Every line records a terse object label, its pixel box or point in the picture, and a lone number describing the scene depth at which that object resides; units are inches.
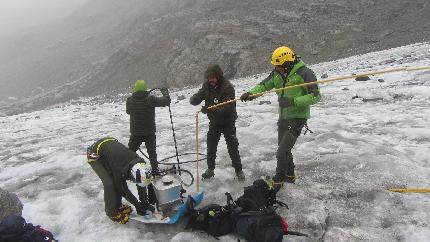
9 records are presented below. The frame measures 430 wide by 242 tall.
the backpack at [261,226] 206.7
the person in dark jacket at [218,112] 283.9
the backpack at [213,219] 227.5
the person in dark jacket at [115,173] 235.8
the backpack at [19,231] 205.2
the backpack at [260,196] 239.9
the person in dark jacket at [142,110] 301.1
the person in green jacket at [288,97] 247.9
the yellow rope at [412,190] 246.8
